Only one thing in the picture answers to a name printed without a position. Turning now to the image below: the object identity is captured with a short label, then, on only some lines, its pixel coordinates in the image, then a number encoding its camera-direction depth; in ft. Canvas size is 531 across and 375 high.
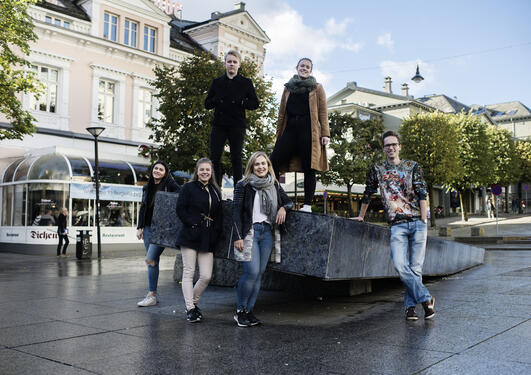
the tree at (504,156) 168.86
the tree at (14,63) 56.95
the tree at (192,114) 69.92
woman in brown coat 21.40
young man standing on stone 22.39
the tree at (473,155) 138.82
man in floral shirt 18.28
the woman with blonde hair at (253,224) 17.65
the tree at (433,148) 116.78
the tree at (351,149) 122.93
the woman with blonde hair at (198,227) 18.63
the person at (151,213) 22.44
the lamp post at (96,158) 62.28
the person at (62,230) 66.80
